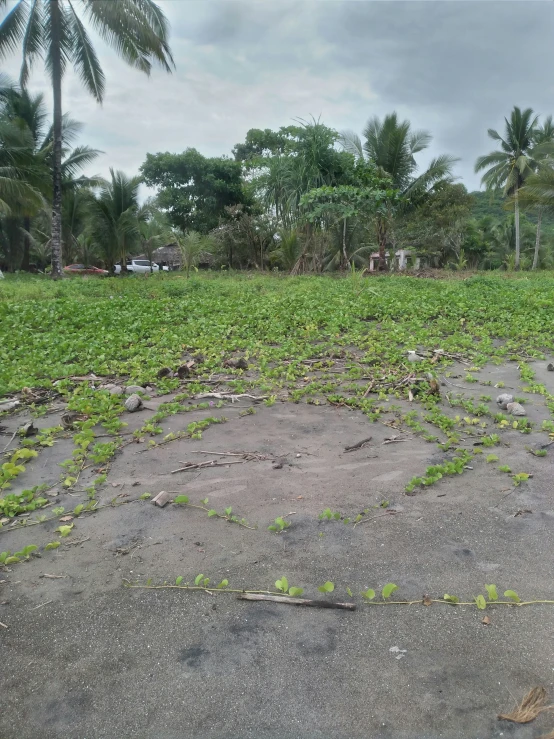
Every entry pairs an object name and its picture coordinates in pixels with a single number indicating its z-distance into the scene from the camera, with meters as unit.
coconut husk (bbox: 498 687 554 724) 1.62
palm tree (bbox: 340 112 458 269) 19.36
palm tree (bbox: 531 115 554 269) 21.53
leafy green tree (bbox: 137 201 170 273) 23.66
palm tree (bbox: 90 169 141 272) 21.61
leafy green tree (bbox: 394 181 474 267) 21.25
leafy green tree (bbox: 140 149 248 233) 22.48
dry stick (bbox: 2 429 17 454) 3.72
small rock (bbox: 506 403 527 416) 4.18
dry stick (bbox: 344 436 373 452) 3.61
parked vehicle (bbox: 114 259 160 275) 29.22
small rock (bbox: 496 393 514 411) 4.37
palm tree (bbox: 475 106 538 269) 24.56
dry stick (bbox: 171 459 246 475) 3.31
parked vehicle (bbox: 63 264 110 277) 24.39
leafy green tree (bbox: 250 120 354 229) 17.34
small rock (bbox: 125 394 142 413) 4.36
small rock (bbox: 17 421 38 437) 3.91
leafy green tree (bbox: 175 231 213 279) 15.44
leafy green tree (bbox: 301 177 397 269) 16.11
